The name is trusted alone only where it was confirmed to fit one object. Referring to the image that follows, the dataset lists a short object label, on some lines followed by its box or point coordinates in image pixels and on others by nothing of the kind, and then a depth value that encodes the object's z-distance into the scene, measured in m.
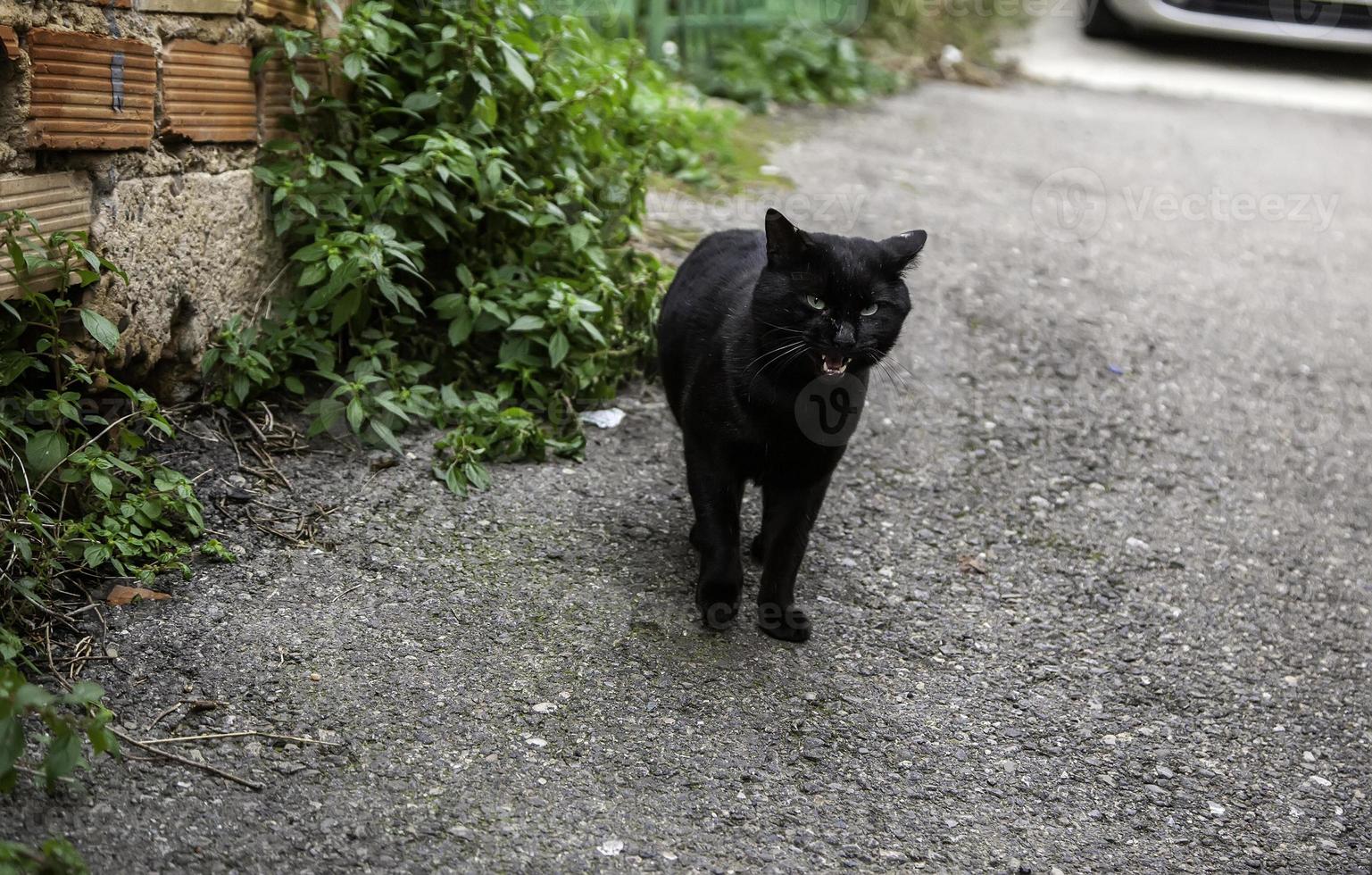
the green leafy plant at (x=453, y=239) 3.33
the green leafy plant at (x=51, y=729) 1.87
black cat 2.69
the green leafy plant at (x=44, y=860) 1.78
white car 8.50
